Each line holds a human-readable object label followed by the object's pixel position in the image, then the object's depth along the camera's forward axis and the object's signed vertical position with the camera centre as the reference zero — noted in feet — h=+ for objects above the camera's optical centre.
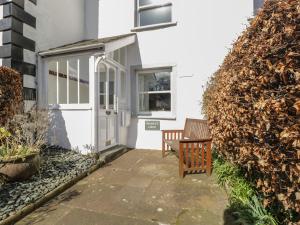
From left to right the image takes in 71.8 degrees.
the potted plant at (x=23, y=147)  12.44 -2.70
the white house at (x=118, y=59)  18.30 +4.85
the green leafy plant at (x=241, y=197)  8.28 -4.29
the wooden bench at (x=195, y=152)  14.71 -3.33
